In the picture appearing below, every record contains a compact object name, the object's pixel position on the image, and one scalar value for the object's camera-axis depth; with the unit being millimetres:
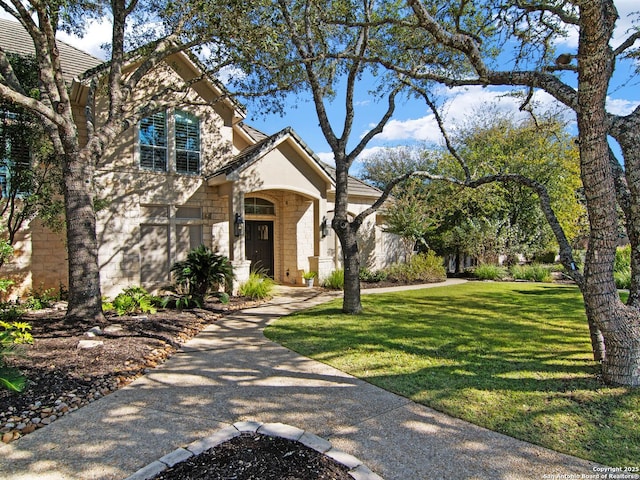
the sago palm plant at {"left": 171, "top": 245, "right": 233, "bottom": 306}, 10766
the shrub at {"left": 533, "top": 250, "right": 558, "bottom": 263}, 21447
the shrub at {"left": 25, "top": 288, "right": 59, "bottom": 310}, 9414
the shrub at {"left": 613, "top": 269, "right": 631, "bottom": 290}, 13172
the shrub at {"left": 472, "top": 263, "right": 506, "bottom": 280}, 17484
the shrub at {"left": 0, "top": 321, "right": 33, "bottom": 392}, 3844
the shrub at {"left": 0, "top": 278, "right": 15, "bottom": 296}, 5938
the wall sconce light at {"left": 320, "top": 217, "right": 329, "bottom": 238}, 14539
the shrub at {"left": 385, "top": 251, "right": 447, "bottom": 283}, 16719
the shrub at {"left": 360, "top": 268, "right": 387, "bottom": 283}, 16375
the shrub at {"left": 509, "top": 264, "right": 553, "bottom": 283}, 16875
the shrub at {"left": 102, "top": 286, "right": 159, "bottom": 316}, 9312
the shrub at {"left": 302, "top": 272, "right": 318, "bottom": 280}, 14812
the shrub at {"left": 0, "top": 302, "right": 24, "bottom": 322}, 7996
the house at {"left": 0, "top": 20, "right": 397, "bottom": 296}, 11297
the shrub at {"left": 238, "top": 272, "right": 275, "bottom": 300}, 11656
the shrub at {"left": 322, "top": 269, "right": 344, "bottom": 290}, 14383
